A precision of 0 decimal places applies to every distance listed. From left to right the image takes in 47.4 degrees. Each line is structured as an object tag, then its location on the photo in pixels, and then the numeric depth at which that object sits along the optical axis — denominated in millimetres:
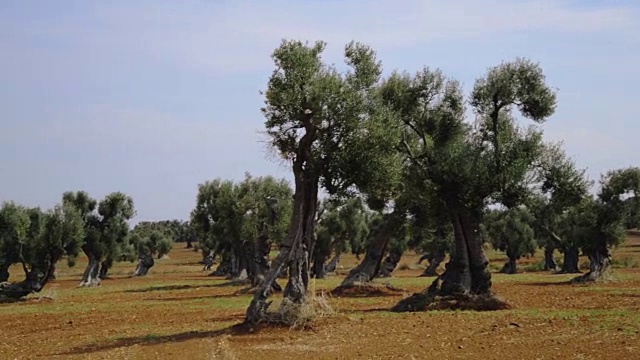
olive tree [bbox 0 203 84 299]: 46250
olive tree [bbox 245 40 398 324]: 23250
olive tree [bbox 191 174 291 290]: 47906
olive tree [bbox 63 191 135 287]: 65562
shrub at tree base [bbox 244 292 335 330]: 22891
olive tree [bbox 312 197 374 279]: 70312
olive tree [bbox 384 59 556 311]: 28547
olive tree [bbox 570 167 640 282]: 49062
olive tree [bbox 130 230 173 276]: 87625
